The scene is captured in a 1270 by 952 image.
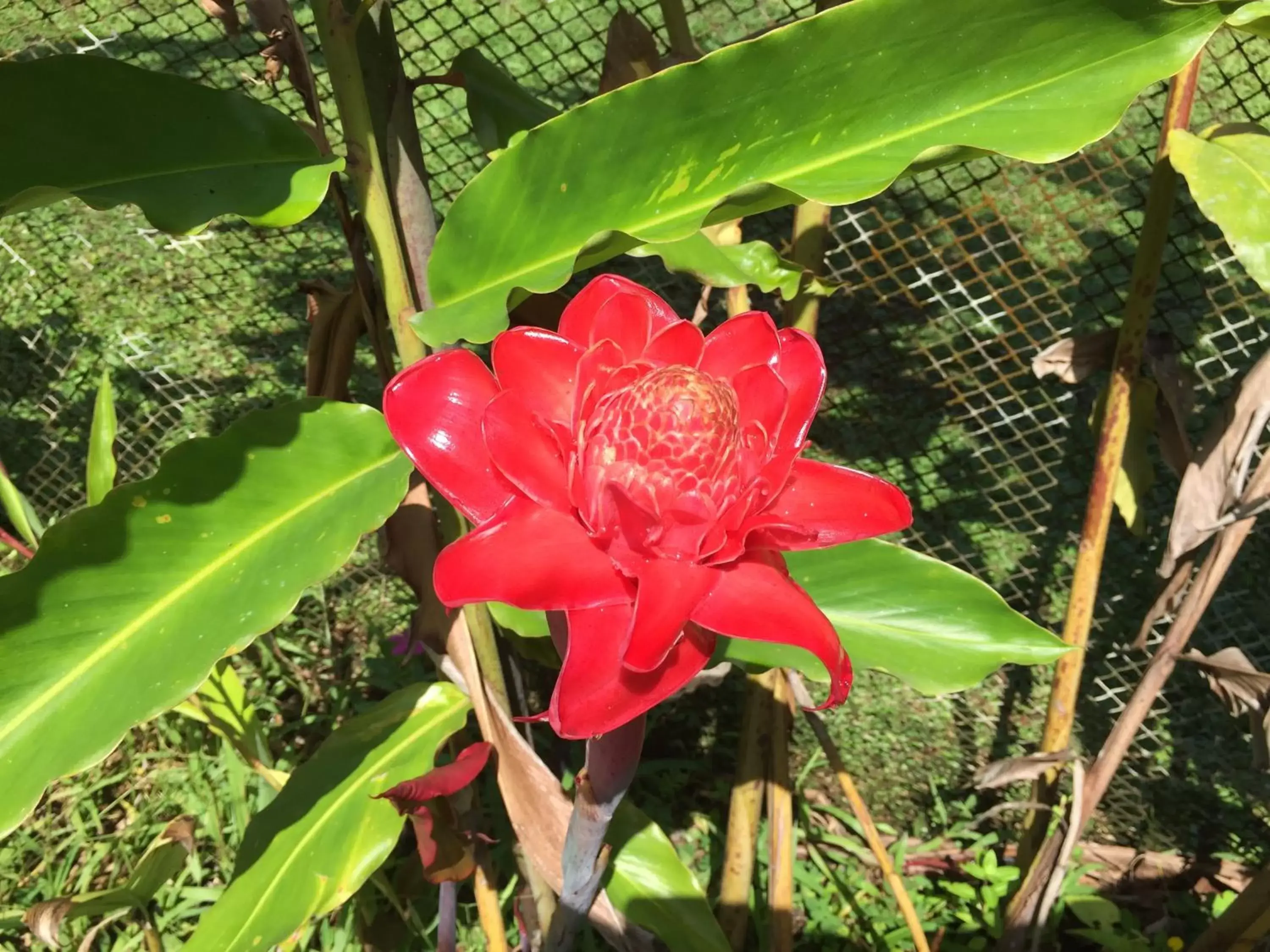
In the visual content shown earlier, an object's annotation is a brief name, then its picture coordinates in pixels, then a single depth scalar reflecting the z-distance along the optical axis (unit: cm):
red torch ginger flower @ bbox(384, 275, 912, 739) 46
